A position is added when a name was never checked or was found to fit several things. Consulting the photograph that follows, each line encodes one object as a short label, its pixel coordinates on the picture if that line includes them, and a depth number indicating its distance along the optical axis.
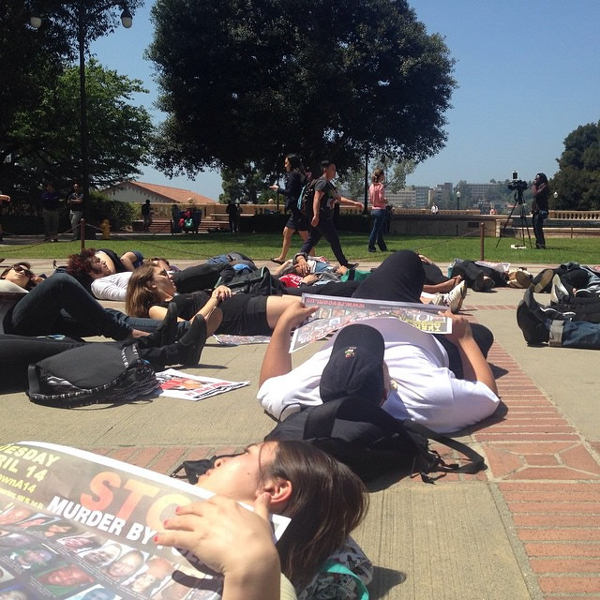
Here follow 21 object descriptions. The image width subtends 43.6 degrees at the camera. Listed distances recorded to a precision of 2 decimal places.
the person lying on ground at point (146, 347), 4.49
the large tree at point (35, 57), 26.89
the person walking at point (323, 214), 11.12
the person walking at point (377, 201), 15.34
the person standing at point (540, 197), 16.03
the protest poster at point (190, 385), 4.51
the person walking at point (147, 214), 38.88
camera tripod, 18.42
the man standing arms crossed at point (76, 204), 23.45
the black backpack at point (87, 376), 4.29
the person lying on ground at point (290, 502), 1.65
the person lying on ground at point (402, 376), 3.41
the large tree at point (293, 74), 29.02
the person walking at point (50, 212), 22.41
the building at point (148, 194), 97.50
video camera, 18.14
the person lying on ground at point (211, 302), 5.93
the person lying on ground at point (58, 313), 5.01
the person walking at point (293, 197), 11.91
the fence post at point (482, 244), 13.29
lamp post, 24.52
